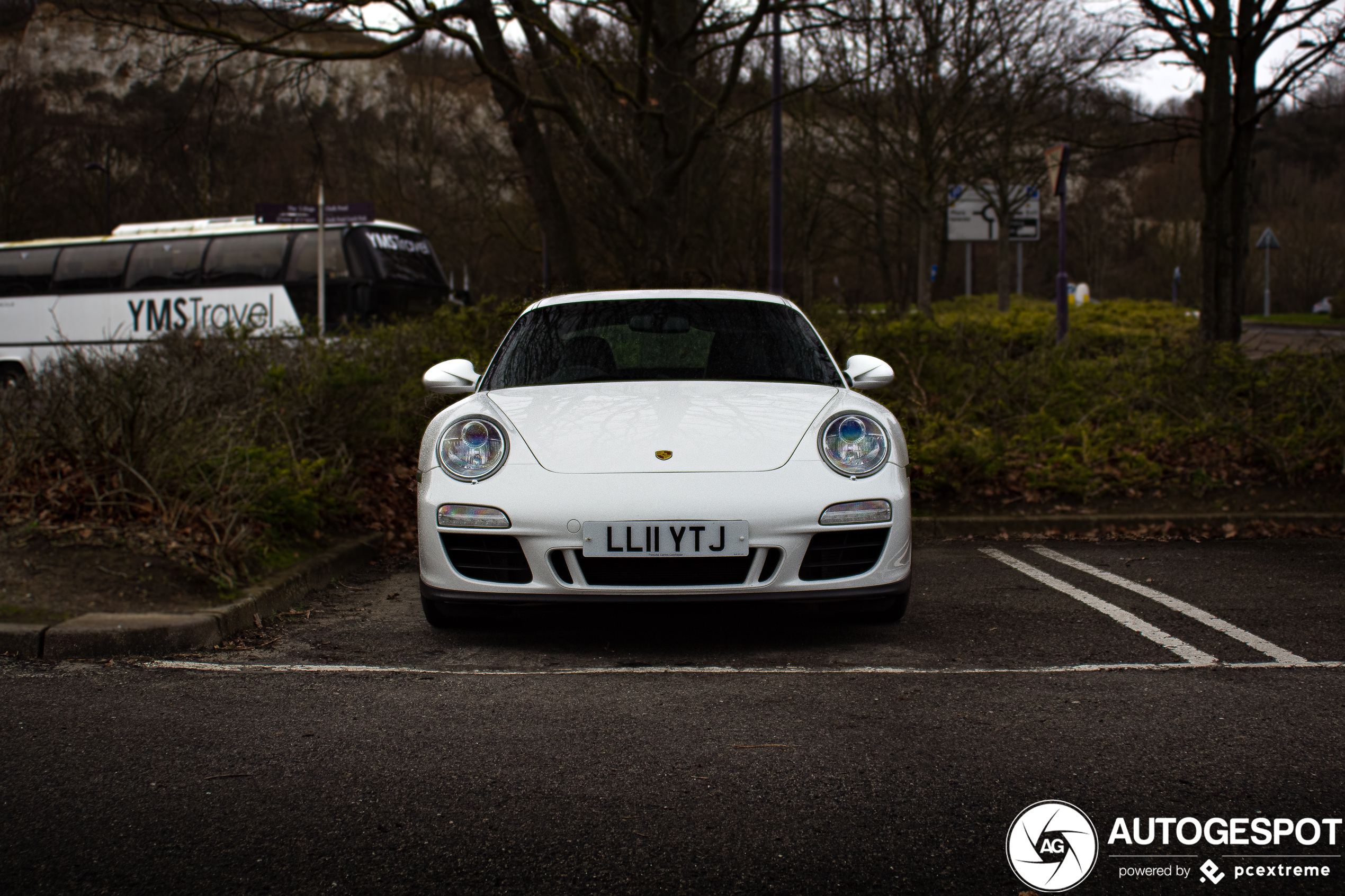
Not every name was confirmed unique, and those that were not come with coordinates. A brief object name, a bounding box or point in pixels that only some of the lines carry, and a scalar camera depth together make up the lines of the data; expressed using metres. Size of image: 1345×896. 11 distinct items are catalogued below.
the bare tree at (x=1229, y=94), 9.78
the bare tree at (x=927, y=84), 22.03
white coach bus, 17.39
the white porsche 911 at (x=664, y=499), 3.80
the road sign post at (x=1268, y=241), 34.12
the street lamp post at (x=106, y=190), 33.00
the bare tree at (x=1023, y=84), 23.08
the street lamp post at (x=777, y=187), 16.16
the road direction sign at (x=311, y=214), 12.30
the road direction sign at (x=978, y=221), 34.47
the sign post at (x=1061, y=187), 12.97
